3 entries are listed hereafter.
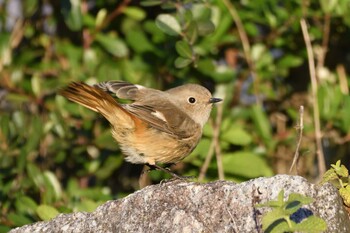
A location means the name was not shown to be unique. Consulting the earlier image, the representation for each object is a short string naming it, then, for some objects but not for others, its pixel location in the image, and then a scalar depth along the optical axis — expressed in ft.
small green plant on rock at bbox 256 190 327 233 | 18.66
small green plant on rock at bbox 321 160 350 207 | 22.17
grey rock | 21.24
